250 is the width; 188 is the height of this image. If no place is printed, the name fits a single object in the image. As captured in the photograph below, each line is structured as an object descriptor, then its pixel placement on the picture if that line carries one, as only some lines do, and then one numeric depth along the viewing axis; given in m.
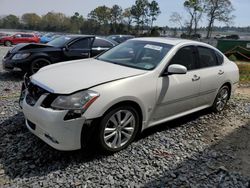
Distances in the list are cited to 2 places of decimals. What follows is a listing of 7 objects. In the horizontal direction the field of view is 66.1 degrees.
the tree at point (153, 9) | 49.08
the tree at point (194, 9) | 37.25
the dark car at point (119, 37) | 14.85
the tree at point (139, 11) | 48.48
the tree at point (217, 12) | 37.85
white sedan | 2.26
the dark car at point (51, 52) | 5.55
